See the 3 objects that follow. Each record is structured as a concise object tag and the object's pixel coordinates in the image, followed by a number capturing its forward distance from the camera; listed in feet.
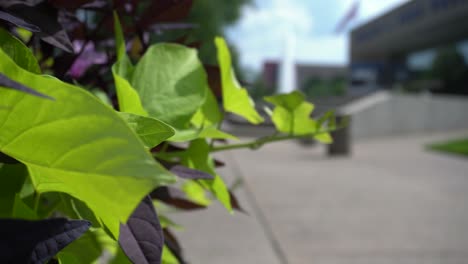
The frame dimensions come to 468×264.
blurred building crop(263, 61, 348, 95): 168.96
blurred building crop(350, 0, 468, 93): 93.33
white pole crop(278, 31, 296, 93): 64.18
